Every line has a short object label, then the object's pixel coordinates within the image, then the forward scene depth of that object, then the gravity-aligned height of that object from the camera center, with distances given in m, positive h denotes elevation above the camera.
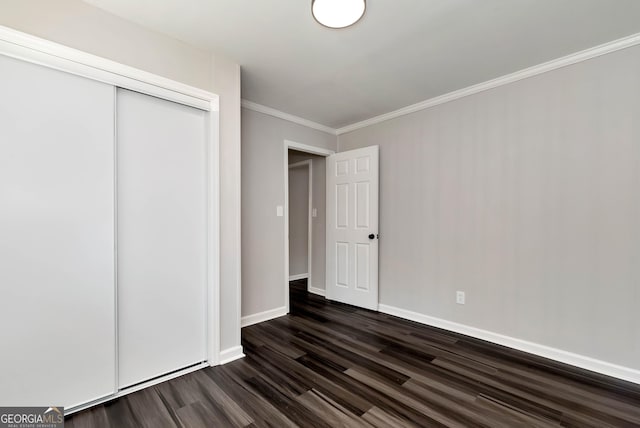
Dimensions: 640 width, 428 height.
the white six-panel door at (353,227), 3.53 -0.18
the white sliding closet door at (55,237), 1.51 -0.13
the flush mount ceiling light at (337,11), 1.57 +1.17
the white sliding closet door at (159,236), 1.90 -0.15
